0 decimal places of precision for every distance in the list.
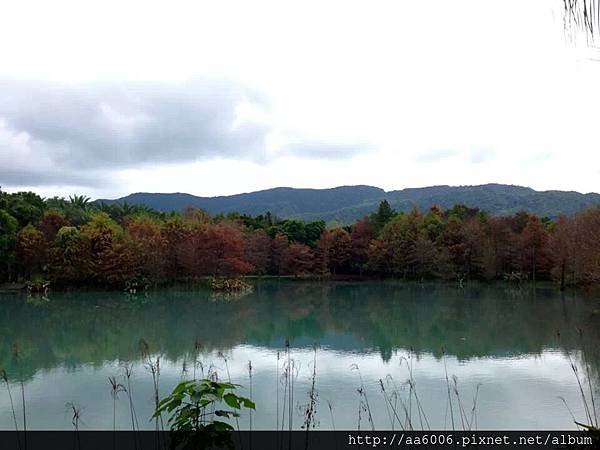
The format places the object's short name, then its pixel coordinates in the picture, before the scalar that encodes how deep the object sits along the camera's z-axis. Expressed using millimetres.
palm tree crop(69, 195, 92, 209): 44788
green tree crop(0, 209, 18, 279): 28734
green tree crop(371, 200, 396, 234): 42166
